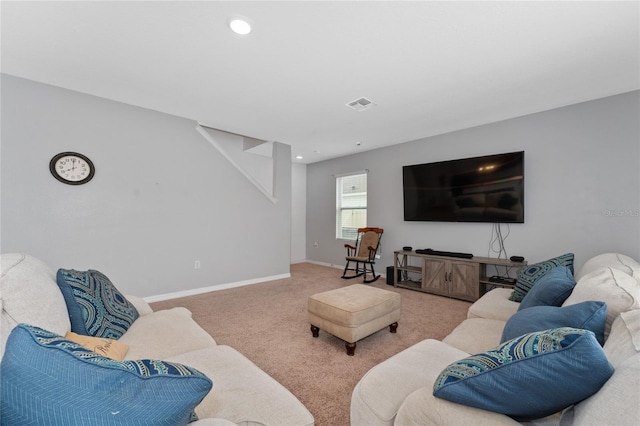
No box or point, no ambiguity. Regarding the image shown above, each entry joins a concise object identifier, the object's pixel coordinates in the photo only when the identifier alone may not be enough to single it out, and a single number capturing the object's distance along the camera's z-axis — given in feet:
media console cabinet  12.34
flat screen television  12.34
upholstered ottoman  7.62
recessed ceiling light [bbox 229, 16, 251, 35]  6.44
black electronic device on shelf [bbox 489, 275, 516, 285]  12.02
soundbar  13.12
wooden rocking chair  16.55
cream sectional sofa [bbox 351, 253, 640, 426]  2.33
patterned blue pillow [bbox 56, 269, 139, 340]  5.05
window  19.38
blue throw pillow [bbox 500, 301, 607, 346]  3.59
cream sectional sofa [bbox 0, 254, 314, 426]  3.38
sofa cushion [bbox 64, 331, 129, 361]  4.42
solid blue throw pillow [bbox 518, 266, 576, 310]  5.34
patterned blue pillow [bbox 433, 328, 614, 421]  2.55
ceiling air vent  10.73
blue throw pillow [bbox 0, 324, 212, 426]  1.84
